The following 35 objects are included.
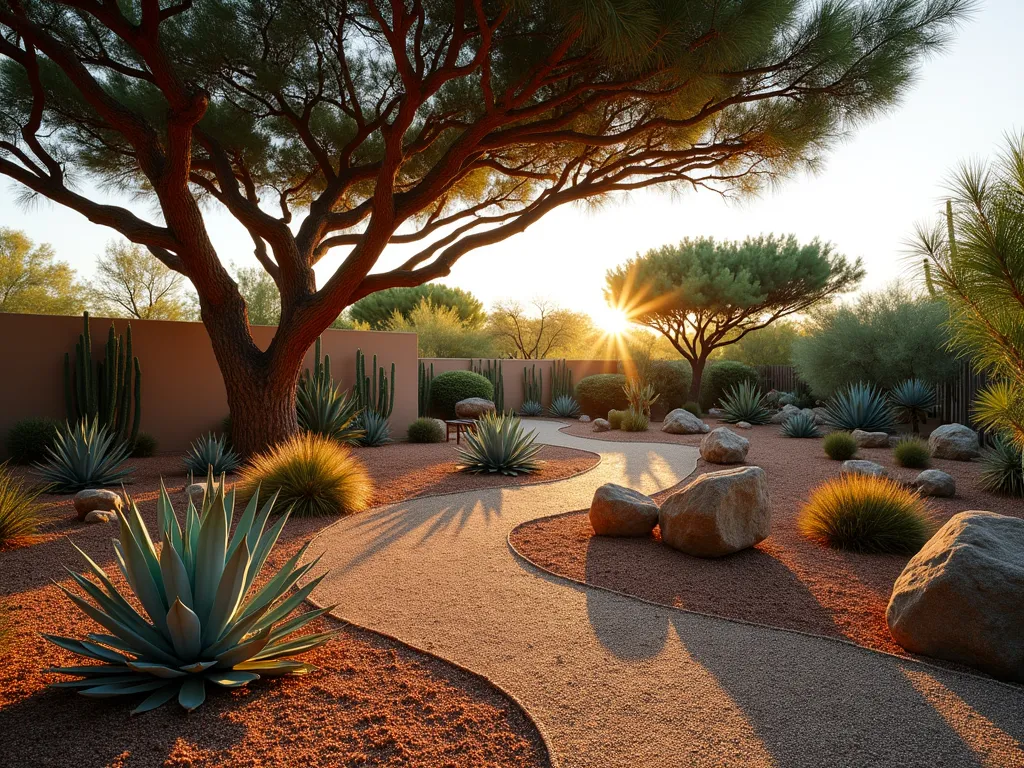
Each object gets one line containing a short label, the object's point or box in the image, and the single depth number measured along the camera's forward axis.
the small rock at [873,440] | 12.97
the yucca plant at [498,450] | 9.74
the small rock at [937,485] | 8.23
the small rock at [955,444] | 11.03
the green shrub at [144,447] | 11.52
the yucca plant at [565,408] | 21.55
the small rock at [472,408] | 17.94
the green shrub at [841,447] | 11.34
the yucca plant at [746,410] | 17.64
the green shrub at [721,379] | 21.56
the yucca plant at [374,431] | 13.20
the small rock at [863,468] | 8.98
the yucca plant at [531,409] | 22.23
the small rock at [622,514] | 6.29
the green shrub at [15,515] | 5.80
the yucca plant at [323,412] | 11.75
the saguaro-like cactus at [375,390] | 14.40
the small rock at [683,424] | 15.66
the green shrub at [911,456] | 10.32
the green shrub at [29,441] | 10.24
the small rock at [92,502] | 6.75
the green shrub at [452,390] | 18.81
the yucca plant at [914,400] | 14.56
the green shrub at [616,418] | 16.78
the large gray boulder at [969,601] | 3.61
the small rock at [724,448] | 10.95
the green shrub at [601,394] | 20.77
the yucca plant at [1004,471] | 8.30
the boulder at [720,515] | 5.62
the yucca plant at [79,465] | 8.27
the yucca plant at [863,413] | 13.90
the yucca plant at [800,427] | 14.53
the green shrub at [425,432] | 14.14
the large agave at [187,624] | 3.05
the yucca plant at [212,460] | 9.38
